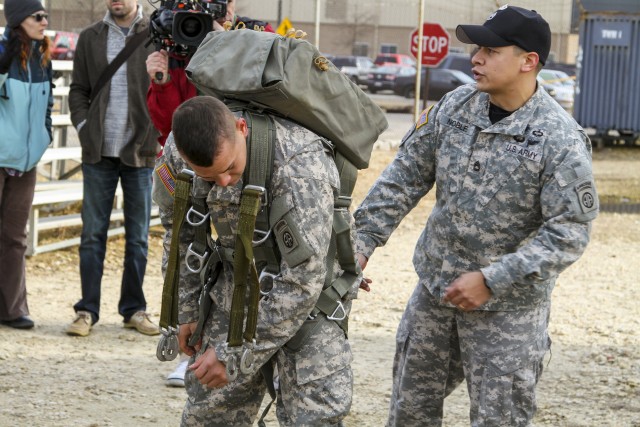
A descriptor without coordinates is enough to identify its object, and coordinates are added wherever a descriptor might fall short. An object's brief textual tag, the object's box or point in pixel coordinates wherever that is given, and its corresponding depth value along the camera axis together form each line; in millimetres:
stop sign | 19812
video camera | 5070
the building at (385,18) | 32719
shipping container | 21078
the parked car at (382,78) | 38531
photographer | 5312
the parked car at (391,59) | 42562
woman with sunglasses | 6637
